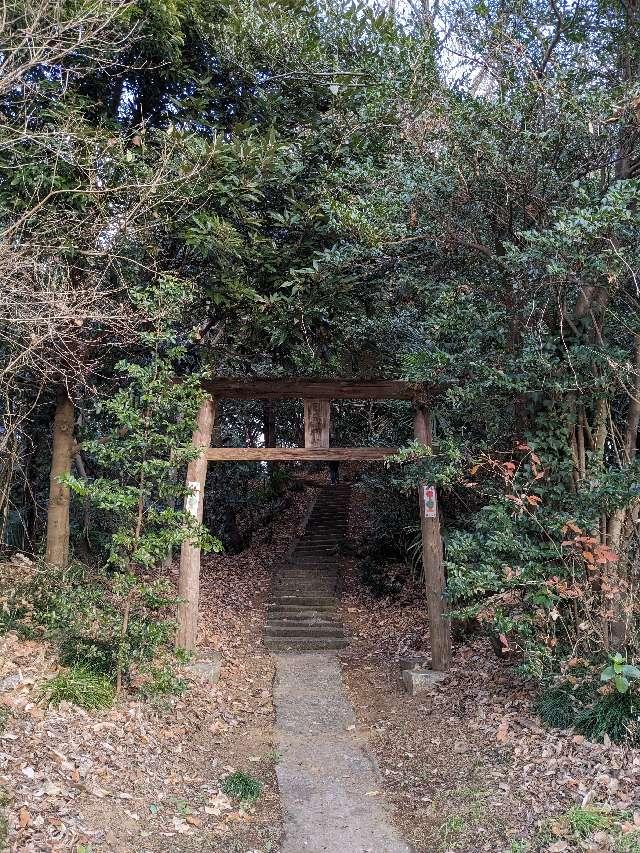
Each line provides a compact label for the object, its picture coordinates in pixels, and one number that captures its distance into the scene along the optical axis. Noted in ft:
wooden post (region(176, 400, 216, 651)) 24.39
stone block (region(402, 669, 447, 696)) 23.09
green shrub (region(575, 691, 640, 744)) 15.11
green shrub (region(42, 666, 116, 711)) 17.44
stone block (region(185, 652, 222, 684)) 23.38
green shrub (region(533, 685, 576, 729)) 16.72
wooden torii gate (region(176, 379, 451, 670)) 24.44
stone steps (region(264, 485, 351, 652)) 30.27
